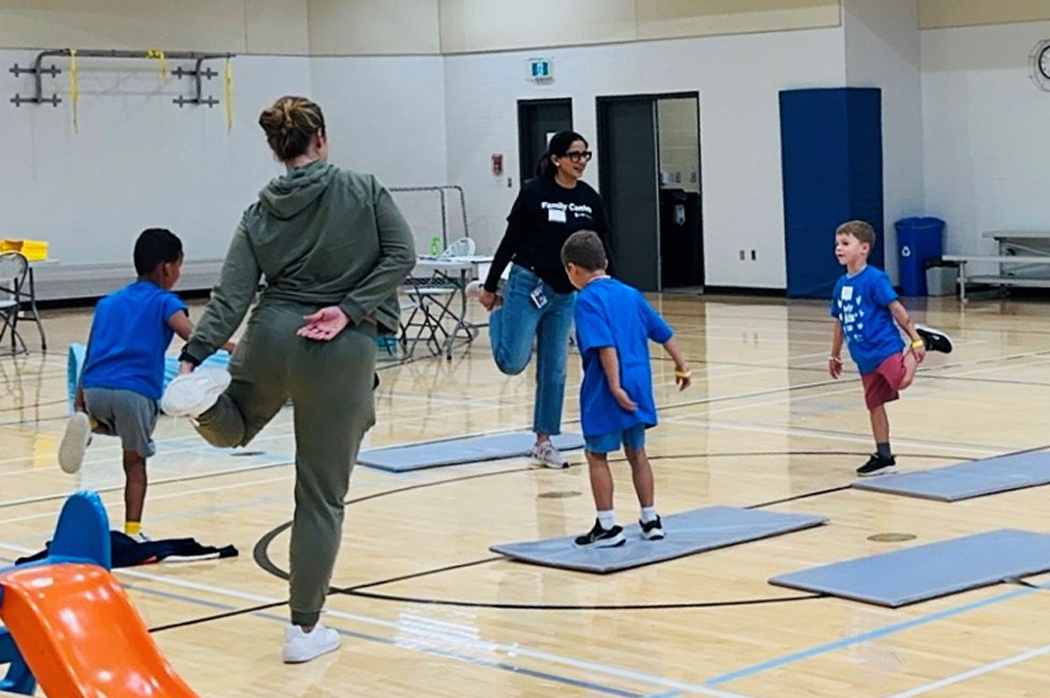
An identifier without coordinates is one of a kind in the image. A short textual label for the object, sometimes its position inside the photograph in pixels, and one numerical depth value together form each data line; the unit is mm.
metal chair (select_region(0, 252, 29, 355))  20928
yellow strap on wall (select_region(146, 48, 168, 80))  27446
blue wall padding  24617
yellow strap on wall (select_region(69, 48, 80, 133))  26769
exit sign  27999
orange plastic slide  5073
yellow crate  22096
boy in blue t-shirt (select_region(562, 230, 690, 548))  9142
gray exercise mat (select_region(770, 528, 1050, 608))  8045
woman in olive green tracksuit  7102
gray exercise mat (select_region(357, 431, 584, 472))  12206
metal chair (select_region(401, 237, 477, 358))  19513
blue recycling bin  24966
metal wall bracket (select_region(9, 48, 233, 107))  26359
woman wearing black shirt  11786
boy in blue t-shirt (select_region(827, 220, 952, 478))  11222
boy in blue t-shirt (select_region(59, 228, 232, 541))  9321
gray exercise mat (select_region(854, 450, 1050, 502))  10418
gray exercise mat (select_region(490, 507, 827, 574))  8957
